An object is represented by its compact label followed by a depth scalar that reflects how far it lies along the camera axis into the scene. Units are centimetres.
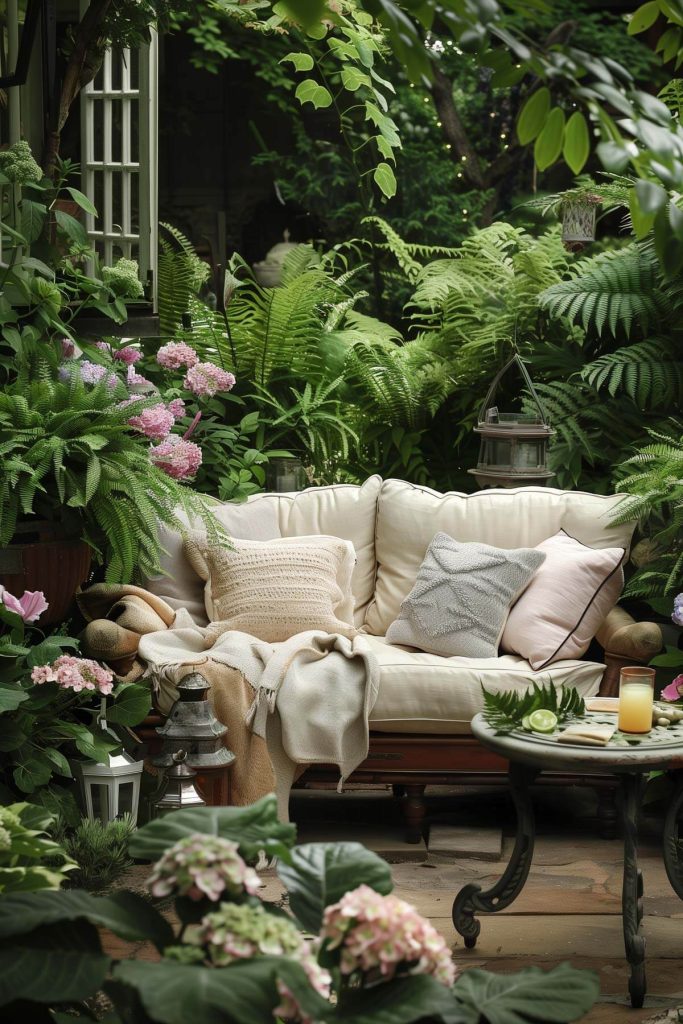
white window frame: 435
